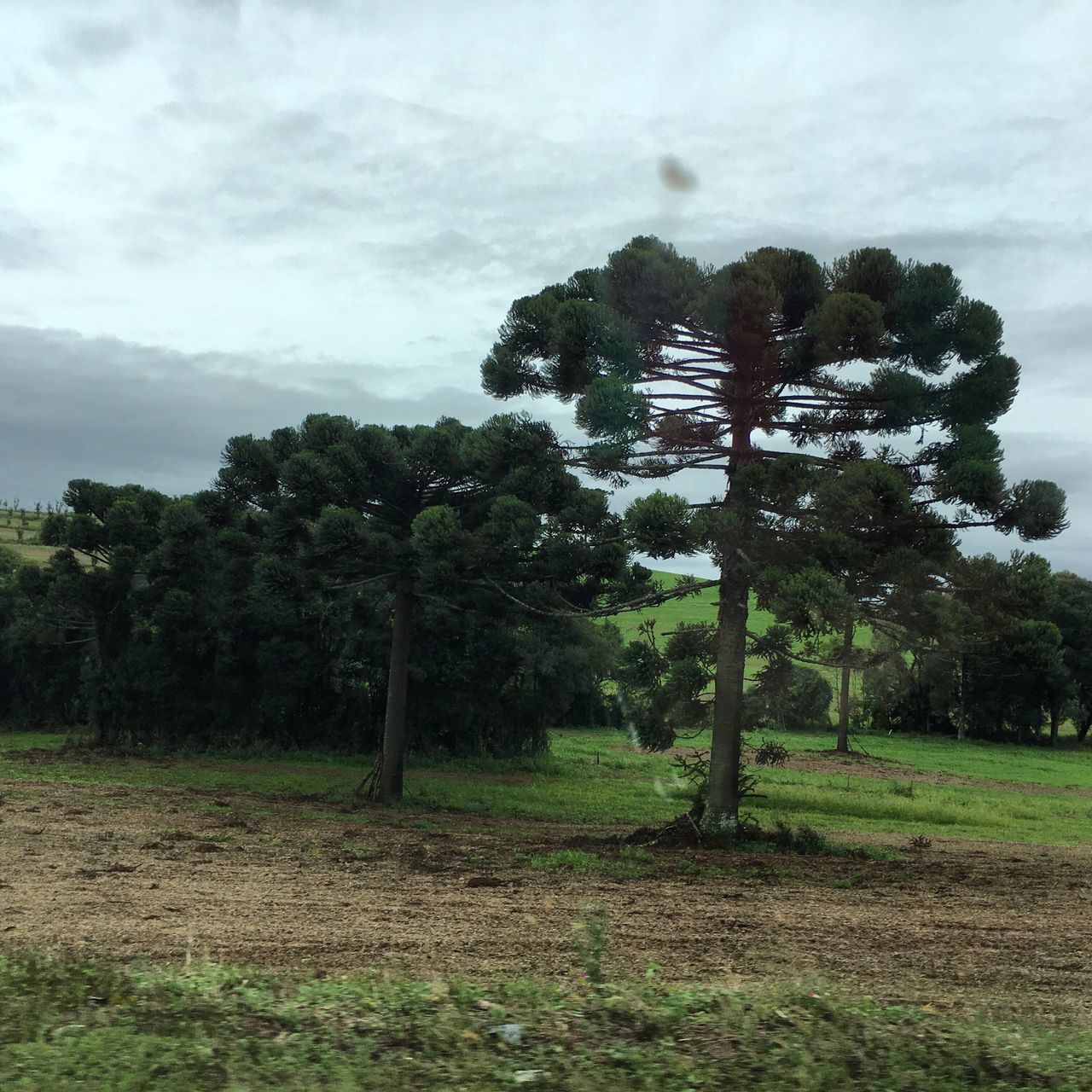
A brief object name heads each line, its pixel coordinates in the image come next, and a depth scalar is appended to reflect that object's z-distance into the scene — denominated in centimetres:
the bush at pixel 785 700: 1541
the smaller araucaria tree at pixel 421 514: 1680
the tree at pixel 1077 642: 4978
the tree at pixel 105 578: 2858
